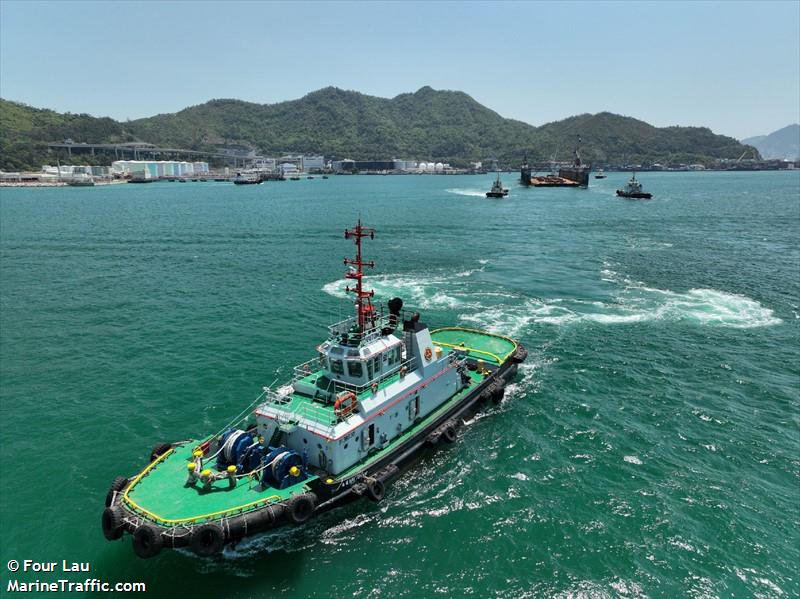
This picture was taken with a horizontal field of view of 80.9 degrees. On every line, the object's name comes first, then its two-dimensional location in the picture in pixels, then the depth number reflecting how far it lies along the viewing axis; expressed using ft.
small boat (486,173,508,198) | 485.15
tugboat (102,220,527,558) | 55.57
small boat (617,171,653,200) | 468.91
